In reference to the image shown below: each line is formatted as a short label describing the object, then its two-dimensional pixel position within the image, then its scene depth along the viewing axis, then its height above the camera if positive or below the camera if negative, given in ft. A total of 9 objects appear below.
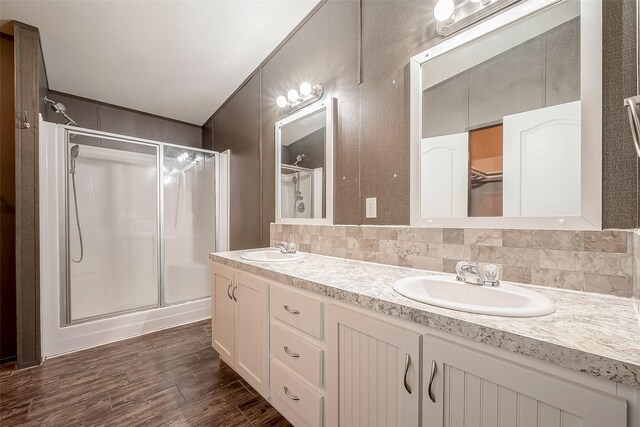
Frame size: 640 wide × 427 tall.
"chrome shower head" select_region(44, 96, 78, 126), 7.64 +2.99
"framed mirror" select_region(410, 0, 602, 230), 2.91 +1.14
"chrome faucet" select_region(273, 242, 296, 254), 6.17 -0.86
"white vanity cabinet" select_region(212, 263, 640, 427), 1.80 -1.54
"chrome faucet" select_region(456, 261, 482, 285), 3.24 -0.77
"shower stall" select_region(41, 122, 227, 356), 6.92 -0.73
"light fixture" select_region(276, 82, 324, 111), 6.18 +2.77
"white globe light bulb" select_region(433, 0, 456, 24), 3.81 +2.86
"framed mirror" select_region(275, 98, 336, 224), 5.88 +1.11
